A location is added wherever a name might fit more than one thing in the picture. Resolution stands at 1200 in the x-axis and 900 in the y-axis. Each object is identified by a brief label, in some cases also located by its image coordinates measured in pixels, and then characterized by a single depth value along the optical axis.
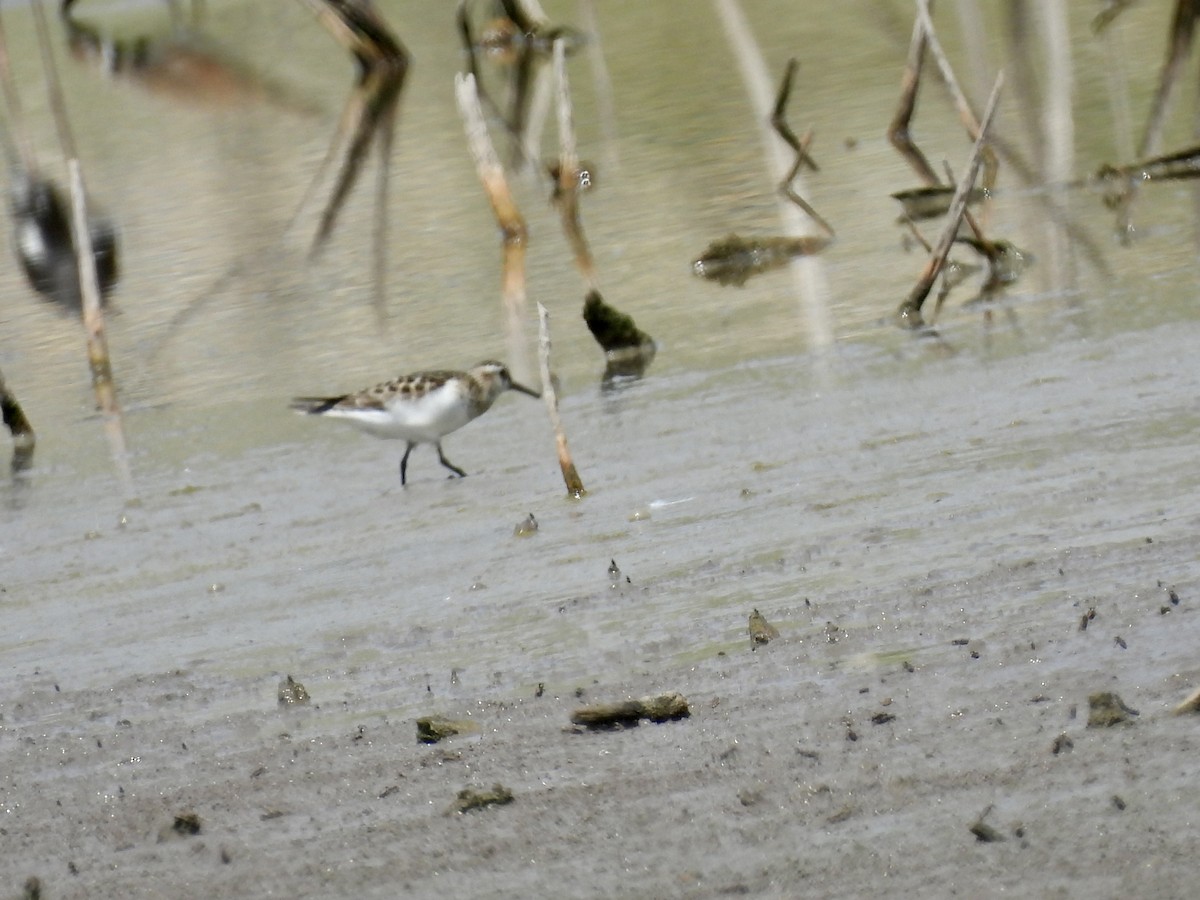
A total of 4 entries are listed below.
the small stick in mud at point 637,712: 10.31
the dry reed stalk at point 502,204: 25.09
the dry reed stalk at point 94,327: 21.36
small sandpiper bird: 16.98
